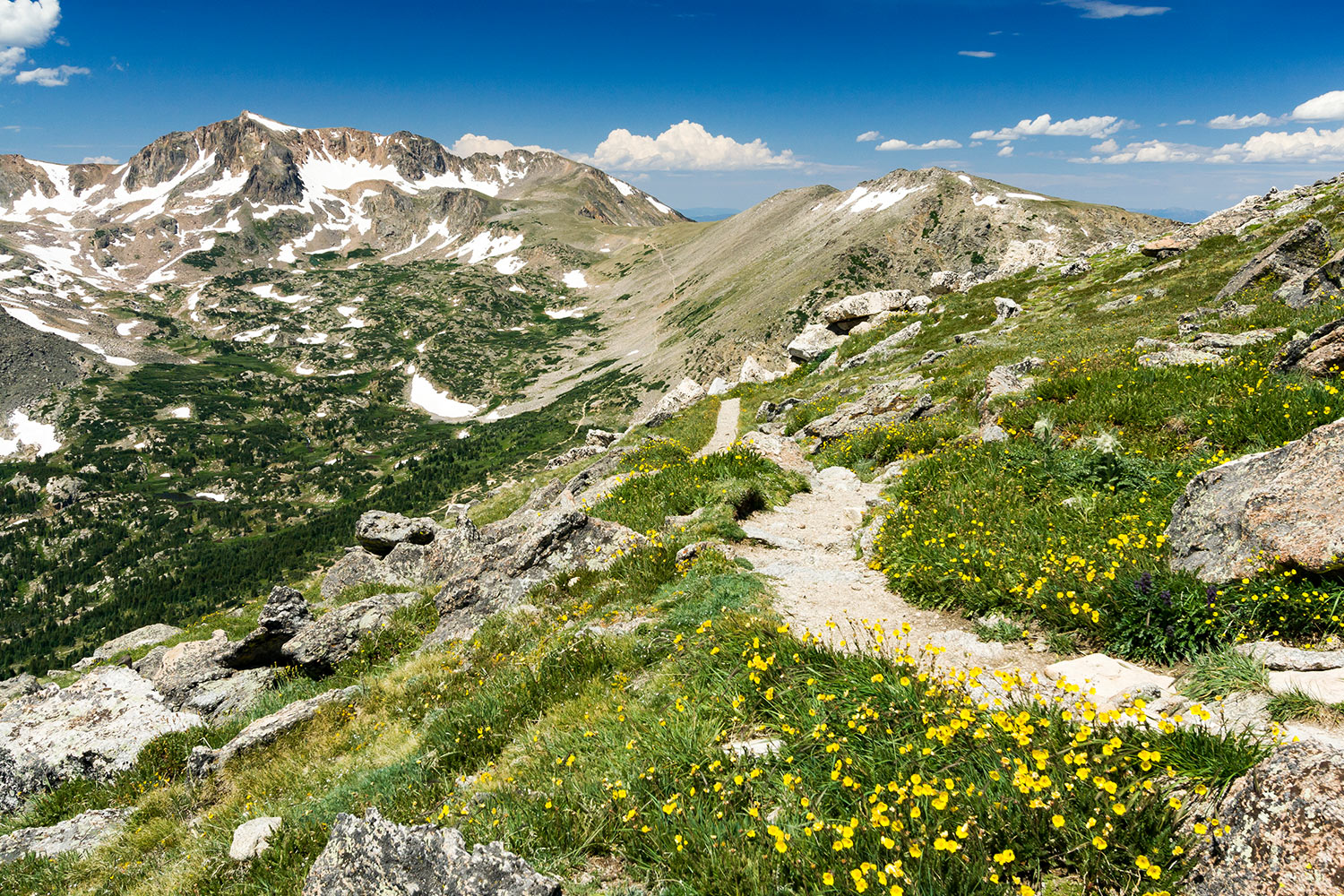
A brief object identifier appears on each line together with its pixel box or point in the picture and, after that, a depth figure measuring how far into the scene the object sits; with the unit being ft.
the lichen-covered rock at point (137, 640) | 93.04
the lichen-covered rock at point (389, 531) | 92.84
